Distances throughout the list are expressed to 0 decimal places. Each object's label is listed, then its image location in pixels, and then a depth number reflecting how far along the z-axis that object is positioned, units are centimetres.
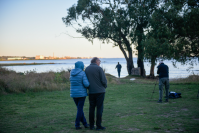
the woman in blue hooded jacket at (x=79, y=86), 547
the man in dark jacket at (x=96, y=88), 546
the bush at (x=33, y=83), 1341
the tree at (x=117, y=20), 2407
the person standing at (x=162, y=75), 952
